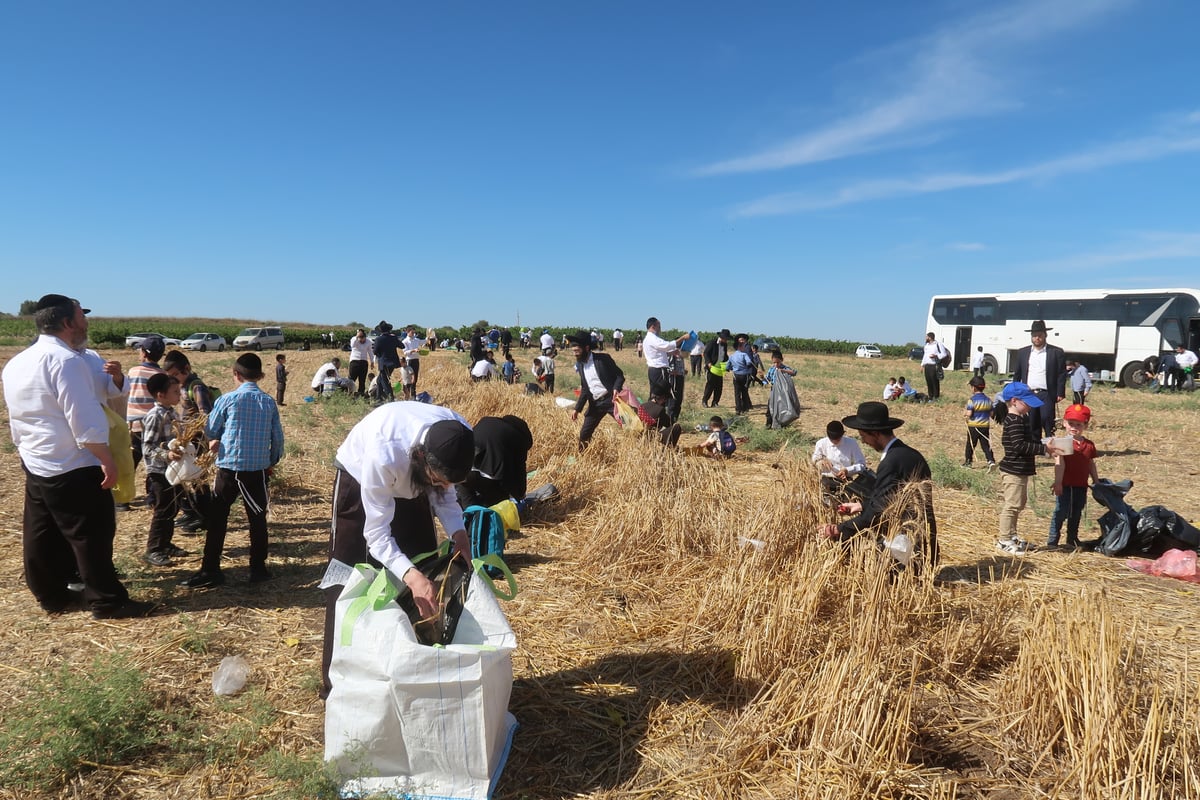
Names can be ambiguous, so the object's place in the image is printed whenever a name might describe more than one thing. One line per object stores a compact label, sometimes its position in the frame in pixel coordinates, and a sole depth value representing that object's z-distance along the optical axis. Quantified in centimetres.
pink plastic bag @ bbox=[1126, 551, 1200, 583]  484
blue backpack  501
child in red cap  541
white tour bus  2156
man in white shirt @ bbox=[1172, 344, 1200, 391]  1984
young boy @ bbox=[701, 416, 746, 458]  884
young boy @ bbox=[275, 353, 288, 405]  1395
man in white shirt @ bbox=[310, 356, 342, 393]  1468
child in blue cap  545
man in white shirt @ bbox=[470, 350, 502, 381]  1405
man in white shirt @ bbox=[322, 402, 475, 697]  244
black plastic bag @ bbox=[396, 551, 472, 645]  254
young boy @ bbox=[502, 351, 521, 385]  1795
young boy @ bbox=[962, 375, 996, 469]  889
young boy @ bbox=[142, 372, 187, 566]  489
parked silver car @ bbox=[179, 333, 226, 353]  4000
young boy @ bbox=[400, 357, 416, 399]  1370
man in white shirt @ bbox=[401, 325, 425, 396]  1407
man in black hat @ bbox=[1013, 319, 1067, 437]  789
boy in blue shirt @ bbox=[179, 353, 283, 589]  457
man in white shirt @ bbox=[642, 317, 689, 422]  945
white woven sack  234
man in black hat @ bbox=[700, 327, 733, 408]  1405
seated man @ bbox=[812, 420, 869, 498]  512
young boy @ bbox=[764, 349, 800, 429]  1089
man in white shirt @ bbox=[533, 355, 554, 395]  1652
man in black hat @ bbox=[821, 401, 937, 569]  399
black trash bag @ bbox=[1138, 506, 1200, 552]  521
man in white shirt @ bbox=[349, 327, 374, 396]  1388
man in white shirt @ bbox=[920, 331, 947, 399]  1616
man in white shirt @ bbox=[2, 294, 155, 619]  365
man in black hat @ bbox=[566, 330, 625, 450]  754
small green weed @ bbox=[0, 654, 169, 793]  263
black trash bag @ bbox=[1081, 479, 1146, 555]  529
